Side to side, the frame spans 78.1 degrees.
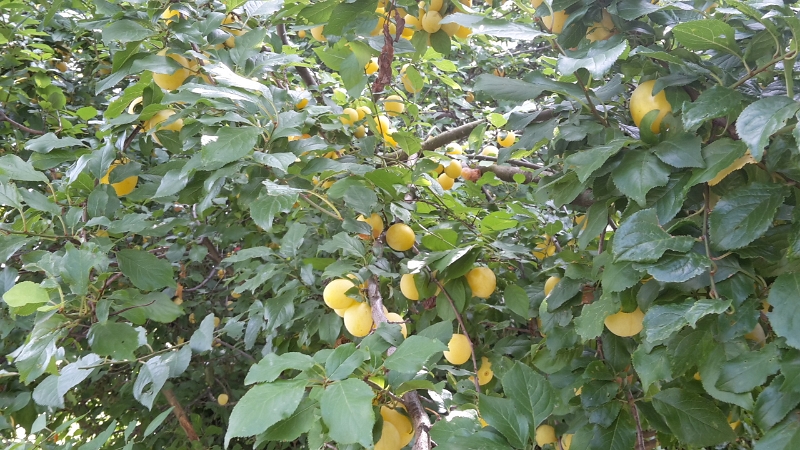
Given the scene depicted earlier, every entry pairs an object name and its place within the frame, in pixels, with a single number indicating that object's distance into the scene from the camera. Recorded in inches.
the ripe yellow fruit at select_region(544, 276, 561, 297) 41.3
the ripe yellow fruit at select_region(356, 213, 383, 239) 45.6
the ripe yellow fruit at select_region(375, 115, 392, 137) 55.5
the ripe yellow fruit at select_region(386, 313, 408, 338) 41.1
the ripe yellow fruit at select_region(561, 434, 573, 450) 39.9
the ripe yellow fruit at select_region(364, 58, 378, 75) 65.0
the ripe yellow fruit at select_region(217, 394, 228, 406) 86.5
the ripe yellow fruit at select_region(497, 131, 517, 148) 65.1
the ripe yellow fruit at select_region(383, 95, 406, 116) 64.2
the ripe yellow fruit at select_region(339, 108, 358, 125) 50.9
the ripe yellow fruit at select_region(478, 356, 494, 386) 43.4
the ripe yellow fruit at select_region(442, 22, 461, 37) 46.3
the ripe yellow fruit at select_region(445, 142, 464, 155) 63.1
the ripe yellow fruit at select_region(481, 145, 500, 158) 74.9
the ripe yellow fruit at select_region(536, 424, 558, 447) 43.0
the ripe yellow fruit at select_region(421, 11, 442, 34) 45.1
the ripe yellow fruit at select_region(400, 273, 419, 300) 43.0
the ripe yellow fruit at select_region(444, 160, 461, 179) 57.8
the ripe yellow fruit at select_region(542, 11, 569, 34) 34.4
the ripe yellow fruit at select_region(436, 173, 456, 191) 60.4
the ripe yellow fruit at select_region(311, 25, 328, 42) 54.1
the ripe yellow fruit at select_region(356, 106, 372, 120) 57.7
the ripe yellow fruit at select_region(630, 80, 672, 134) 29.0
